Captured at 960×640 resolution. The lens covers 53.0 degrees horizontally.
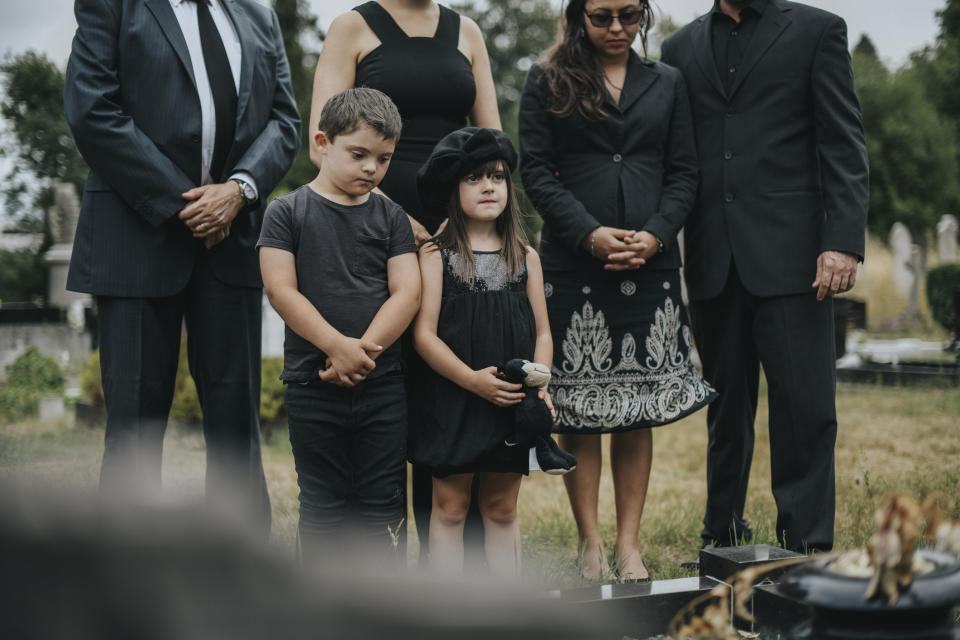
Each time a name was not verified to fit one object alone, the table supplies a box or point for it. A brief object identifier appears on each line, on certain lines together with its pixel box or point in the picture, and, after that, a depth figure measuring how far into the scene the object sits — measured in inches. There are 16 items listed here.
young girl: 129.1
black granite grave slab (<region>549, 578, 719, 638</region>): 104.8
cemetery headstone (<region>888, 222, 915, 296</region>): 967.6
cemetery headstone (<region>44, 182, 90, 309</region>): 652.7
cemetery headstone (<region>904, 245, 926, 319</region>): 912.8
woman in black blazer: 148.6
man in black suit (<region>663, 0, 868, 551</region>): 149.4
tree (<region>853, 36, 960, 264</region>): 1512.1
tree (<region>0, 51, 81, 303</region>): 1213.1
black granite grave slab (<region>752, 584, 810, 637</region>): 105.6
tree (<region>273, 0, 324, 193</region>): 1231.5
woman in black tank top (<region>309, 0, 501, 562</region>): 141.0
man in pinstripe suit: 138.7
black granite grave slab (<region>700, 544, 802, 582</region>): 112.3
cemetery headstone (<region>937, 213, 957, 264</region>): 940.6
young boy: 123.5
